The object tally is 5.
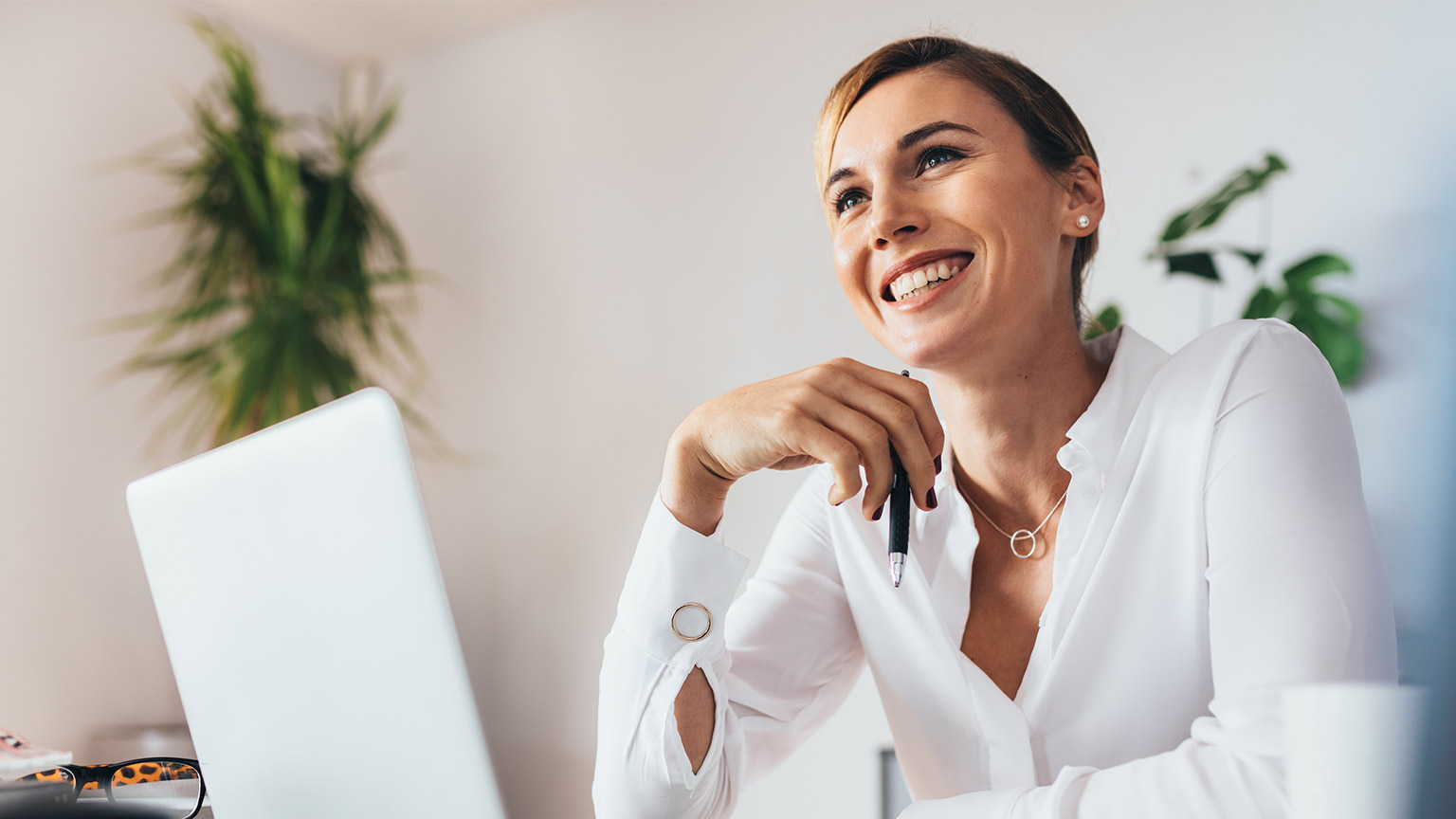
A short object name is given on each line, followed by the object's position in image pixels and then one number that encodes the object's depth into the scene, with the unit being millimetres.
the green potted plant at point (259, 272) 2174
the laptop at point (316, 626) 563
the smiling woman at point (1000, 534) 614
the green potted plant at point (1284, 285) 1699
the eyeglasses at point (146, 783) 726
